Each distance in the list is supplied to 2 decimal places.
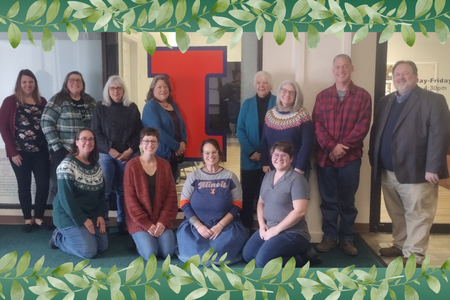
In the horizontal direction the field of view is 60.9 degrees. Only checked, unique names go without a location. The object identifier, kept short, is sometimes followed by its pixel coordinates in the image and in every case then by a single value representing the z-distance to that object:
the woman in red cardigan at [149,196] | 2.60
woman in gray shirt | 2.32
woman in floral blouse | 2.53
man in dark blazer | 2.26
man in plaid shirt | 2.69
